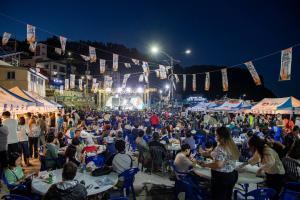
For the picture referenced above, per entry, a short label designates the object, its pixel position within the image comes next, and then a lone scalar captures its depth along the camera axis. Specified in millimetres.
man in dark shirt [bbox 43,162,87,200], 3221
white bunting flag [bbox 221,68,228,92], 19120
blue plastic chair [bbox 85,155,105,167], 7126
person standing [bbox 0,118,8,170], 7527
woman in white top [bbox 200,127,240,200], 4121
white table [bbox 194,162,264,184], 5168
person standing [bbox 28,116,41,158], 10344
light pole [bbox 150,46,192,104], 18891
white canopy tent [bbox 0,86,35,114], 10203
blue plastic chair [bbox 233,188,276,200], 4145
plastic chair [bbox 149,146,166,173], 8695
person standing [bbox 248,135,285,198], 4902
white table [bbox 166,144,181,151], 9443
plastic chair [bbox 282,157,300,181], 5012
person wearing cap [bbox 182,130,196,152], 9320
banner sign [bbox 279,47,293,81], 11898
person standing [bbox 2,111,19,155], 8438
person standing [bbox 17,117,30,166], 9351
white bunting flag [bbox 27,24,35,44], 13163
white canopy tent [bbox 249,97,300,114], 17703
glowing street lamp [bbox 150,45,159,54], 18759
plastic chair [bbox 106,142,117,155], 8891
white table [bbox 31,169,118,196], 4344
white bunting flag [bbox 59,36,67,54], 14484
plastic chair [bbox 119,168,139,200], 5426
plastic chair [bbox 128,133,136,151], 13016
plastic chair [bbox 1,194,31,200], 3738
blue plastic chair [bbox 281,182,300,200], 4371
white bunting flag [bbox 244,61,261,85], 15828
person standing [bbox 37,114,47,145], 12016
